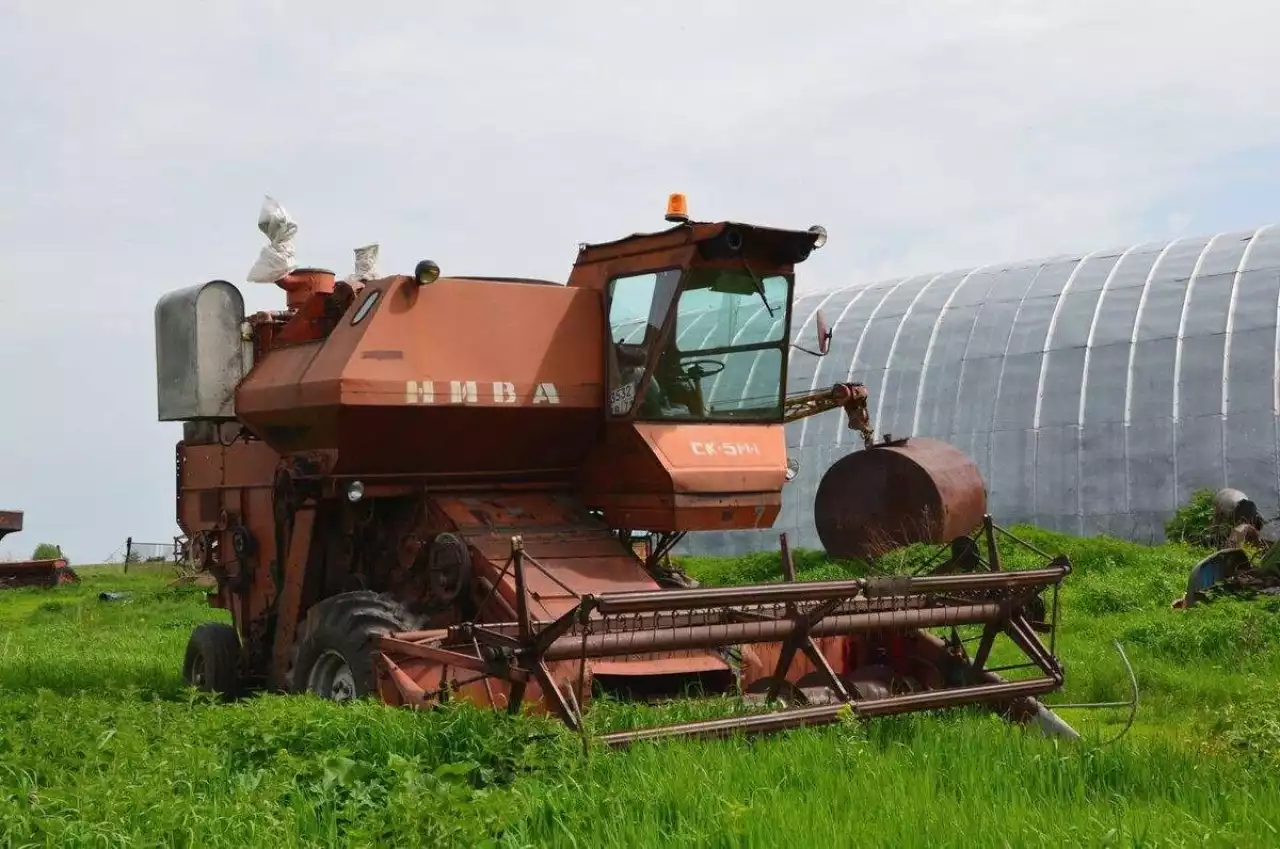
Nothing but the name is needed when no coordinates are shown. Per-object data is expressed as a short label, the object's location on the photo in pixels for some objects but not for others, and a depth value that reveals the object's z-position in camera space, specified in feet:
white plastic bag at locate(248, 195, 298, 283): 37.19
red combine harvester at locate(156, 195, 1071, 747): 26.94
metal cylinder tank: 52.95
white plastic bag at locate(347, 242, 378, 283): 35.17
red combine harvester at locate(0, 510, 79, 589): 96.53
